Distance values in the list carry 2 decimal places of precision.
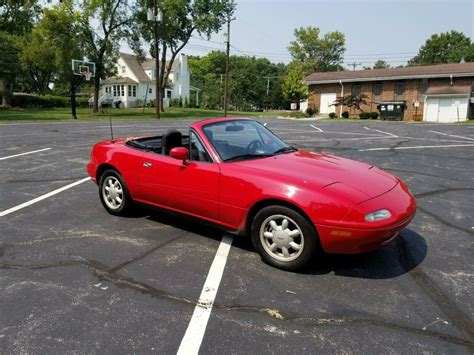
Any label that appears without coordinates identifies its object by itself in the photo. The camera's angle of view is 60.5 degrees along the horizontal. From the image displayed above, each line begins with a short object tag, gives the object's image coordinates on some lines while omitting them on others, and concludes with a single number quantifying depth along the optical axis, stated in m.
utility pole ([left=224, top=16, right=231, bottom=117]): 38.14
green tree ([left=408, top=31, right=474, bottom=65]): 86.81
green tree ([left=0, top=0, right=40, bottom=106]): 43.59
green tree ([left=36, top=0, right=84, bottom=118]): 34.69
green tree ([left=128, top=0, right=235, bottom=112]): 40.88
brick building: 41.31
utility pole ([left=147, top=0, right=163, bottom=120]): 30.26
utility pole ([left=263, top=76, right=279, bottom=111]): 86.23
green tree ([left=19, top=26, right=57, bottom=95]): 37.41
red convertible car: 3.54
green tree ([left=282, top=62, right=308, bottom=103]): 75.12
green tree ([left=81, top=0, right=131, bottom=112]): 37.44
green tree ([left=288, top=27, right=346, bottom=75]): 81.06
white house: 60.09
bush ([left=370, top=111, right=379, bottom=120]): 43.75
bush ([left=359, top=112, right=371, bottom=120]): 43.72
